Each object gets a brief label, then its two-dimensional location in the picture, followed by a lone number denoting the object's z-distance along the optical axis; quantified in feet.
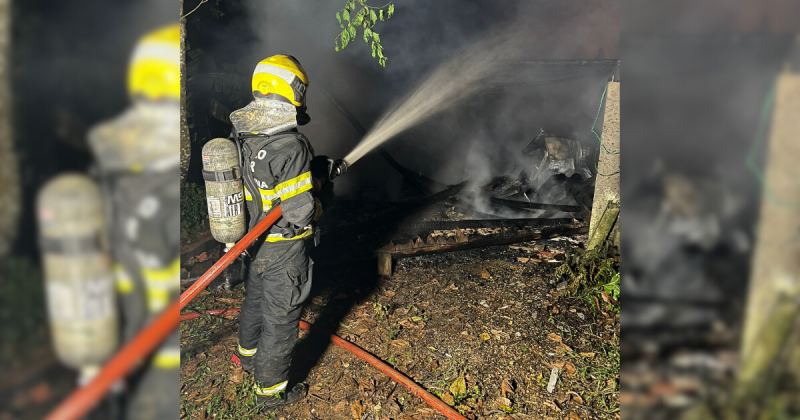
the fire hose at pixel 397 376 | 13.29
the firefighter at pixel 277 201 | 12.15
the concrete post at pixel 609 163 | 20.61
